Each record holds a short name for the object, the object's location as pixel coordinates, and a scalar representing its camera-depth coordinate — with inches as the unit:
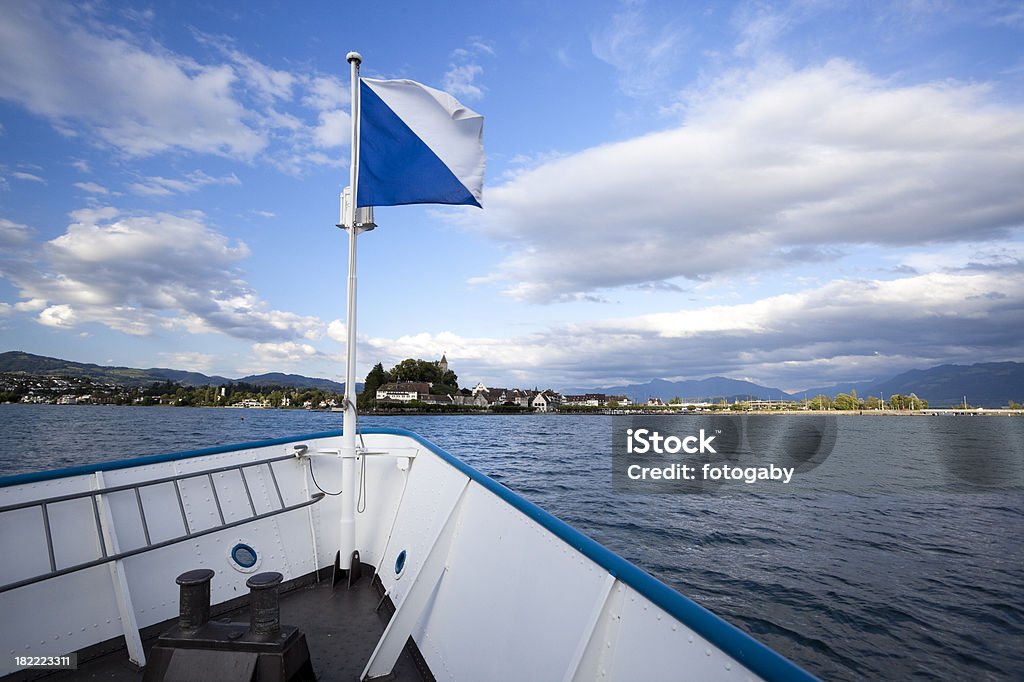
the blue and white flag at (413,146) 209.6
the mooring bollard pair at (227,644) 117.0
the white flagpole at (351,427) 197.8
